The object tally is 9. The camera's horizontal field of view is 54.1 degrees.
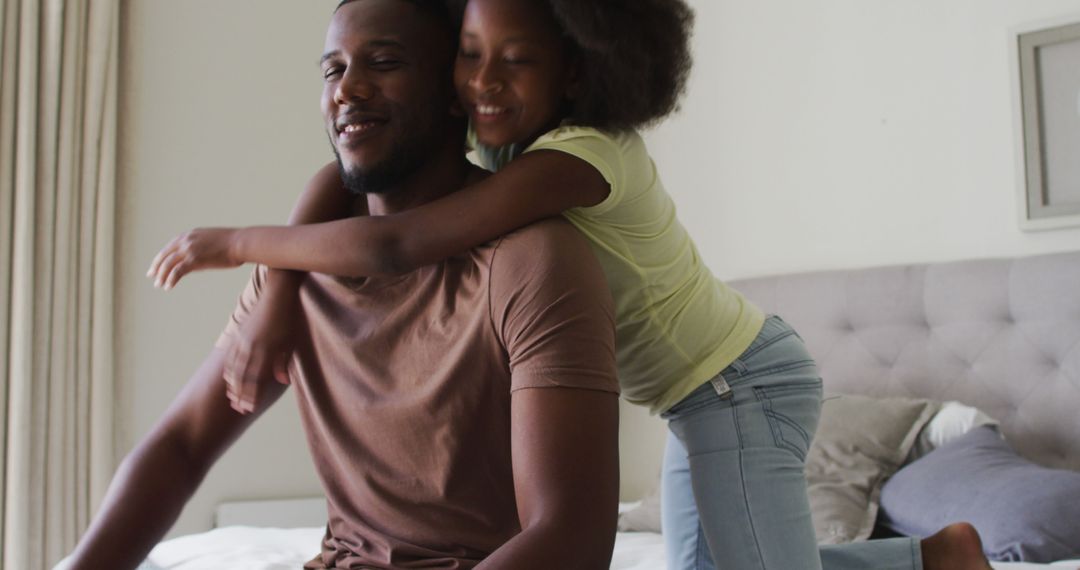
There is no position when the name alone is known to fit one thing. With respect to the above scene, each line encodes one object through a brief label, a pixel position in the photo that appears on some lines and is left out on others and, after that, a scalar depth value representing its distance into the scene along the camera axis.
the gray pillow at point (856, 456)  2.28
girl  1.27
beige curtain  2.66
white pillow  2.44
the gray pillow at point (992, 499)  1.99
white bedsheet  1.96
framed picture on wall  2.64
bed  2.11
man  1.05
